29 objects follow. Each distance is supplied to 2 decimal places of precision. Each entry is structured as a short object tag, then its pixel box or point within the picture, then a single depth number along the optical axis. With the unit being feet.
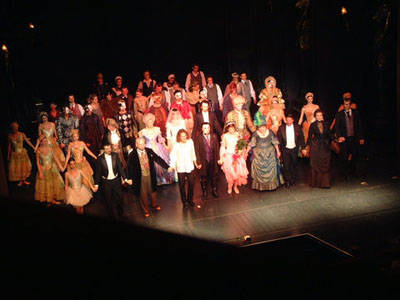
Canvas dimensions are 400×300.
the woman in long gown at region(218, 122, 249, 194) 33.71
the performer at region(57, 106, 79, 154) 39.99
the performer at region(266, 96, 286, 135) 38.63
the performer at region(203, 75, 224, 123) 46.93
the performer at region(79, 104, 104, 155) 40.68
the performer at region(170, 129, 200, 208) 32.17
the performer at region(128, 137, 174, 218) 31.27
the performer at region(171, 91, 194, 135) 39.34
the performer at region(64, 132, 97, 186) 32.73
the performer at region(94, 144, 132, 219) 30.81
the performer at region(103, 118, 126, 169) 34.40
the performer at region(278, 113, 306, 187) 34.78
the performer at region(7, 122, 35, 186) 38.11
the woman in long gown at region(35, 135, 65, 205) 34.50
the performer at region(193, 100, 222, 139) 36.37
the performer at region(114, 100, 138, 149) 38.86
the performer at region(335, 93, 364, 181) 35.14
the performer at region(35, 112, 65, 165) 36.55
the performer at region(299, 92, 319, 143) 39.06
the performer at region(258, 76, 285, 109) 41.78
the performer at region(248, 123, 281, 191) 34.06
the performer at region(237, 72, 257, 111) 47.11
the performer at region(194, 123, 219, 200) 33.63
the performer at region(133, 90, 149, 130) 43.91
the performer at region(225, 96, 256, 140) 37.42
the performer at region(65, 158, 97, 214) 31.99
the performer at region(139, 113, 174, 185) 34.71
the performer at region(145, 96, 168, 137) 39.91
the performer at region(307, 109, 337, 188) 34.04
